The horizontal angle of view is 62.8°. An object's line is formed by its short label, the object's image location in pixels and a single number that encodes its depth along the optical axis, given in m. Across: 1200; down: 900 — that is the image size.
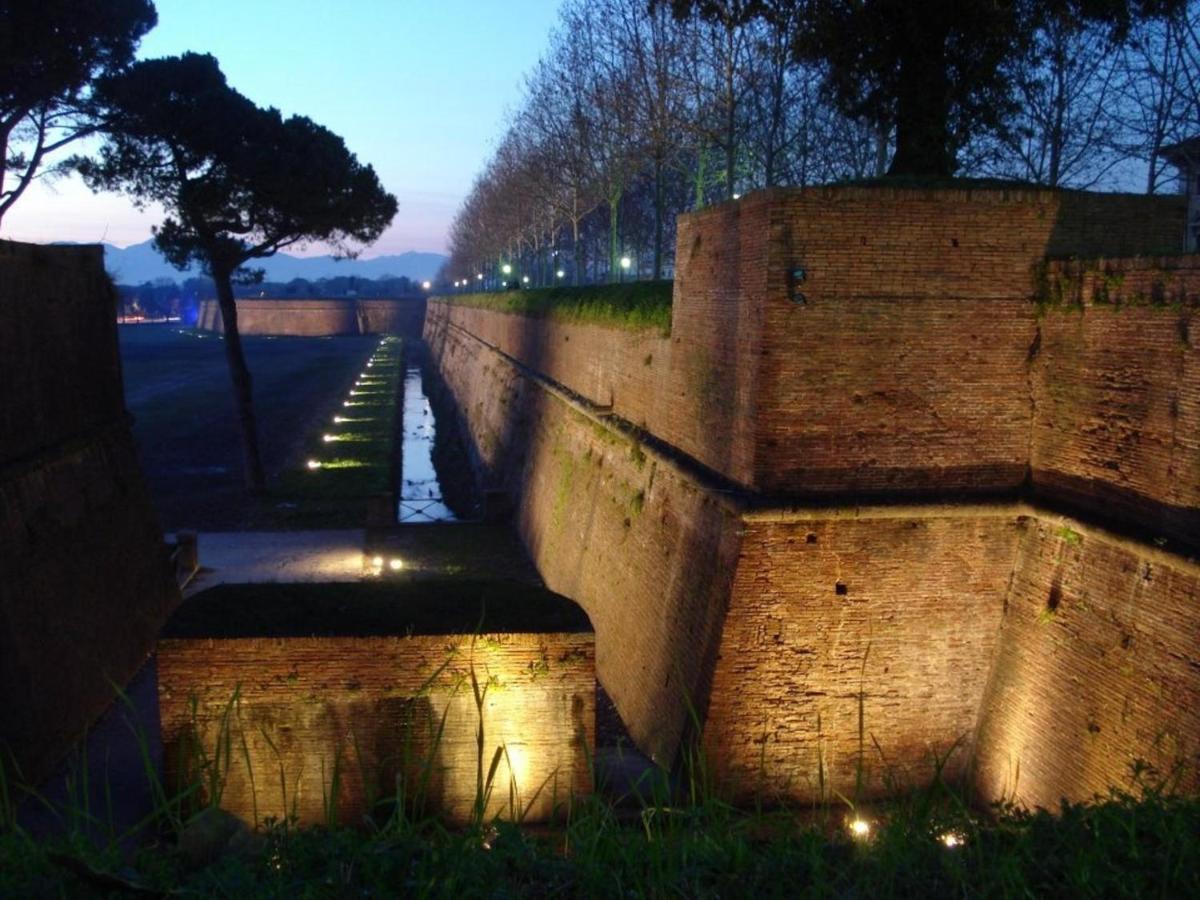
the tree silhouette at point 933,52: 10.04
